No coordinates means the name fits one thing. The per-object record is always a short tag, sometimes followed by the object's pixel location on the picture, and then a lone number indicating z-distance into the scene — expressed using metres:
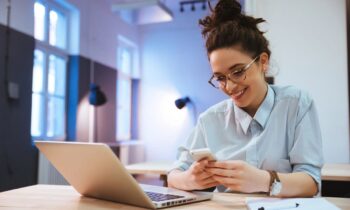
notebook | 0.84
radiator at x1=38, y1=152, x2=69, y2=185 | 3.96
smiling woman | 1.17
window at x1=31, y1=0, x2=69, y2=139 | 4.07
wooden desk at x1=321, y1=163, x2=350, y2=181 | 1.72
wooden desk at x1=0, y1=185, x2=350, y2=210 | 0.92
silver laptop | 0.84
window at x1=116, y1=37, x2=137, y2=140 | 6.52
